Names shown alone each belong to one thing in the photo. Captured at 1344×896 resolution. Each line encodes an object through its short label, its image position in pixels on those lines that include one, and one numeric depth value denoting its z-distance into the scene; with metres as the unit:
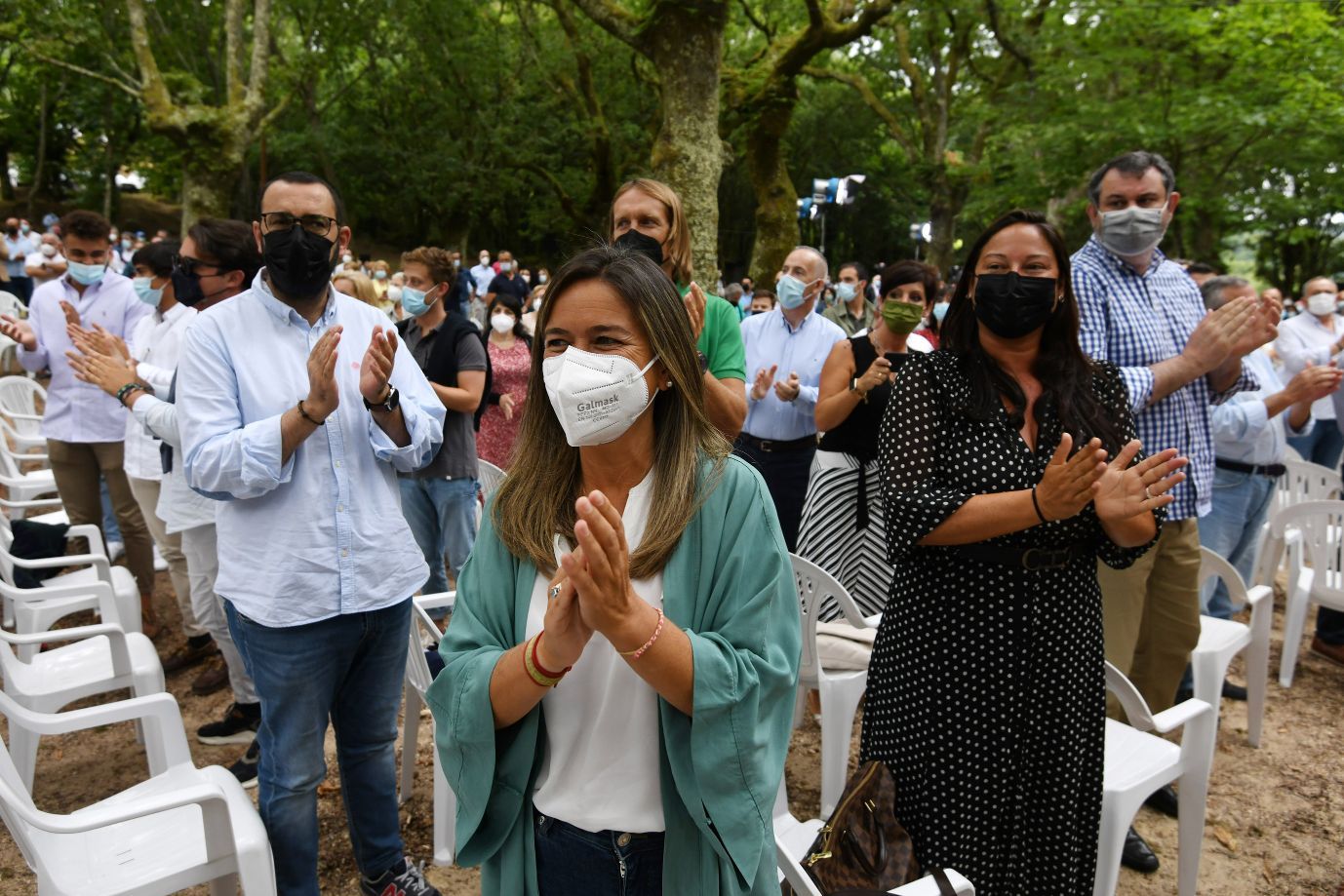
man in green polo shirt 2.78
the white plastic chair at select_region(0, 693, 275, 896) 2.04
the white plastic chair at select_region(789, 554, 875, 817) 3.11
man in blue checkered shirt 2.97
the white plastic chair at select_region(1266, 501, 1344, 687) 4.54
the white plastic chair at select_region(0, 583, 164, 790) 3.17
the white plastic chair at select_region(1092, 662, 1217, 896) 2.57
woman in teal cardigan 1.50
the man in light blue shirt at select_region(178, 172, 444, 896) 2.30
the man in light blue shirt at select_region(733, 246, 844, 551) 4.62
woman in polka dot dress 2.18
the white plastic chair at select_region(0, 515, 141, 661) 3.75
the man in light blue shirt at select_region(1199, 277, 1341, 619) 4.56
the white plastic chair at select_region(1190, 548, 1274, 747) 3.54
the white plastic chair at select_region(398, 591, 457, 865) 3.03
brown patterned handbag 2.03
